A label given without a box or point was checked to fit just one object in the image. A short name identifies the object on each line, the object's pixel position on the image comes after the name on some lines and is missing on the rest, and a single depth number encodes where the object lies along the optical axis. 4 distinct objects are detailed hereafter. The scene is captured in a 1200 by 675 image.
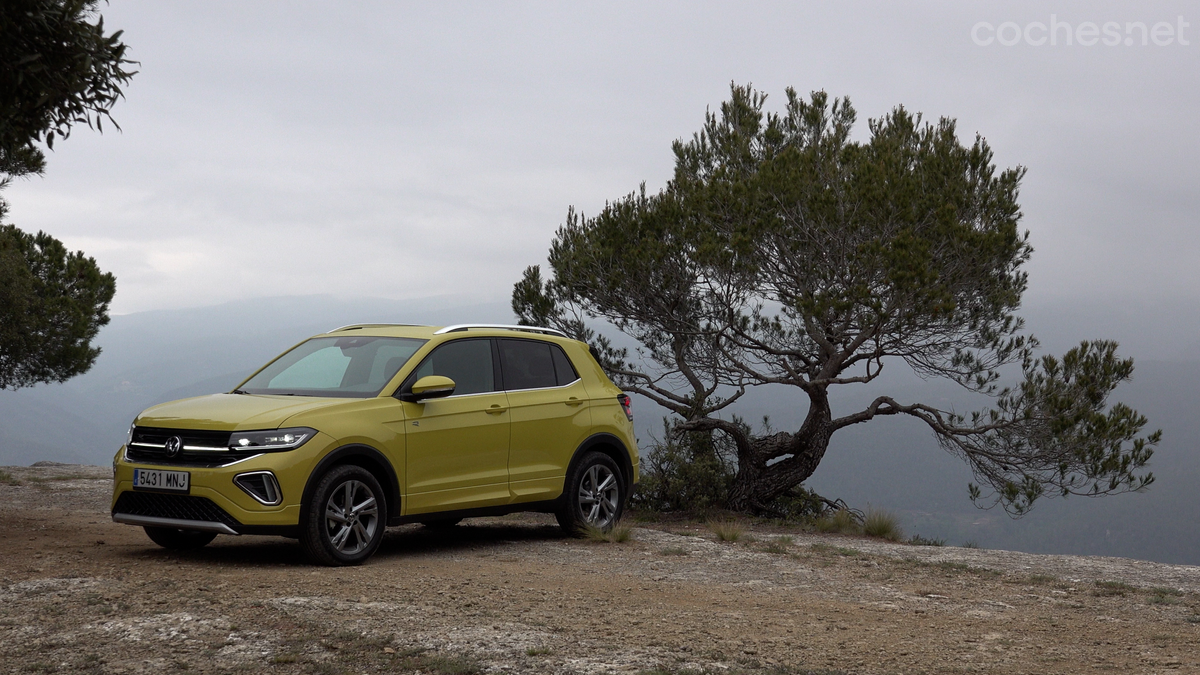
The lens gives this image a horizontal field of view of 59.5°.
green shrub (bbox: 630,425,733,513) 17.31
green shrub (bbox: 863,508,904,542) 14.12
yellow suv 7.47
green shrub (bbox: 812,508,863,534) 14.95
